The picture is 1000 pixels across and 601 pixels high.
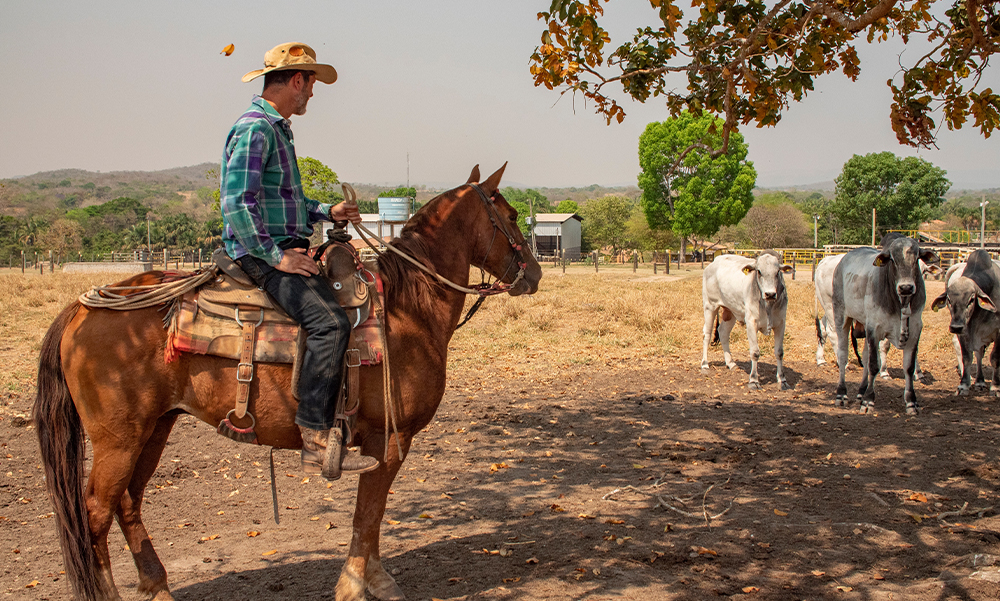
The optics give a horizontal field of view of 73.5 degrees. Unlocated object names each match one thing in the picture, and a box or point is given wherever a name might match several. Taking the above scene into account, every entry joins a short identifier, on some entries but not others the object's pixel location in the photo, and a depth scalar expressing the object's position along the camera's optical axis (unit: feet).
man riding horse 11.71
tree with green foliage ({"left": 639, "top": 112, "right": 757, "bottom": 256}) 176.14
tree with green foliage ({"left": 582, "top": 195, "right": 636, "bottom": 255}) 281.13
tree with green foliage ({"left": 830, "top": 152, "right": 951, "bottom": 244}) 199.82
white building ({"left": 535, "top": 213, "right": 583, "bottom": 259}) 273.13
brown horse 12.19
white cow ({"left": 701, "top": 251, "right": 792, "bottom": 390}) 35.04
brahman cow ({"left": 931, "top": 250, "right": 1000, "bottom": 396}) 31.76
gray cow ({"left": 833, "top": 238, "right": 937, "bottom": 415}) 28.60
